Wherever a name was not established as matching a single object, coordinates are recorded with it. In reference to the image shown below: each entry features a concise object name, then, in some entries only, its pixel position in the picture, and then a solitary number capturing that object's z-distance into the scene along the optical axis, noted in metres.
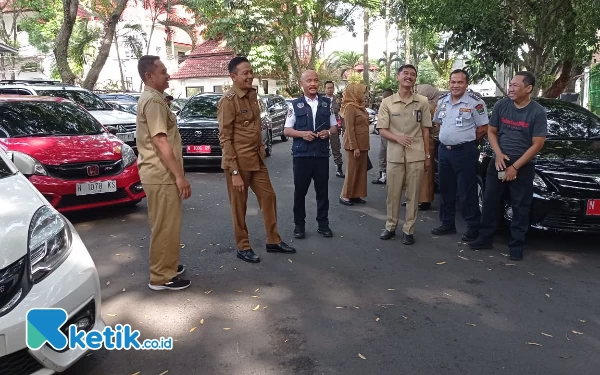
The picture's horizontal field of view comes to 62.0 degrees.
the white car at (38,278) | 2.34
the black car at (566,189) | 4.71
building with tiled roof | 31.83
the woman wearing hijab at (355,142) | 7.14
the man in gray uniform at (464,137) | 5.36
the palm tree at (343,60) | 38.03
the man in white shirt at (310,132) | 5.30
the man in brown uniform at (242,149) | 4.52
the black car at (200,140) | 9.94
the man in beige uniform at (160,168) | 3.74
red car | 5.66
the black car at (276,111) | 15.83
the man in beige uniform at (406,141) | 5.28
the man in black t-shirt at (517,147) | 4.64
